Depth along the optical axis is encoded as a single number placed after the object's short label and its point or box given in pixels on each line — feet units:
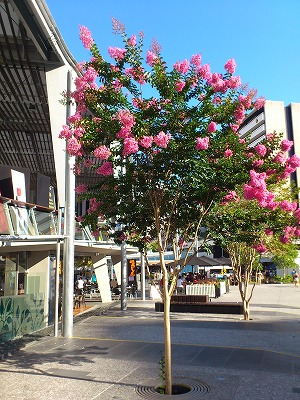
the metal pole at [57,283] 42.71
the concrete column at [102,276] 80.28
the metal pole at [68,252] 43.19
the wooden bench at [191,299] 61.41
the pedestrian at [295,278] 115.03
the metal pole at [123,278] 63.31
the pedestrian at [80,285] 79.73
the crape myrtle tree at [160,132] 23.84
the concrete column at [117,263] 107.55
